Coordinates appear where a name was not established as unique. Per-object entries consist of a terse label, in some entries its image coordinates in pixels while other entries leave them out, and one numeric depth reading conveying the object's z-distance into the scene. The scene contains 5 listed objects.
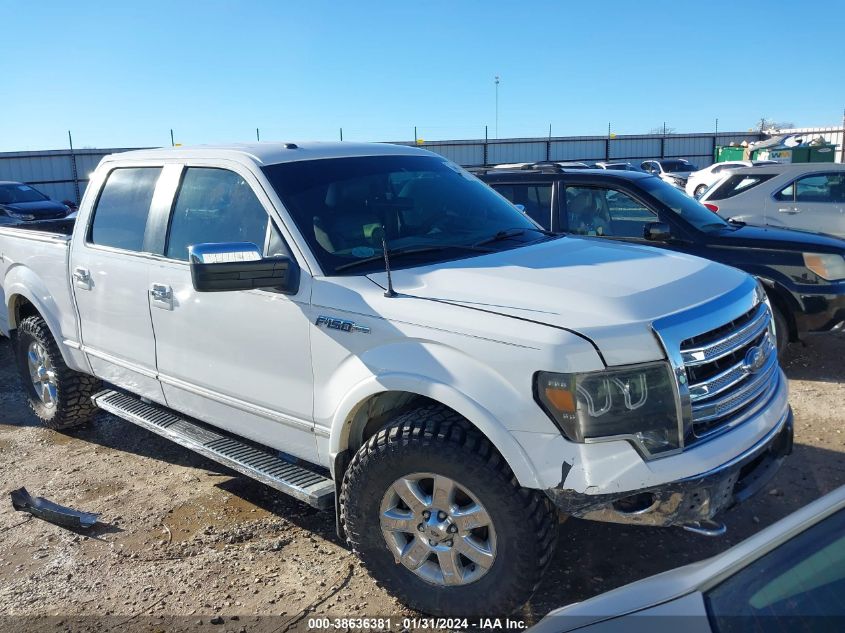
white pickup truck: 2.60
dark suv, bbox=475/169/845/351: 6.02
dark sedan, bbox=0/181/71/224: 17.48
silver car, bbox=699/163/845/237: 10.05
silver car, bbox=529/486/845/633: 1.44
